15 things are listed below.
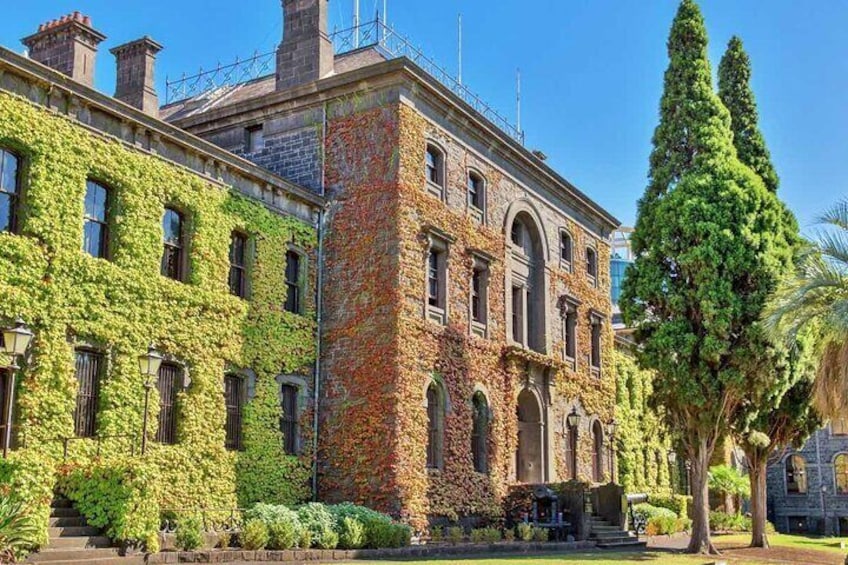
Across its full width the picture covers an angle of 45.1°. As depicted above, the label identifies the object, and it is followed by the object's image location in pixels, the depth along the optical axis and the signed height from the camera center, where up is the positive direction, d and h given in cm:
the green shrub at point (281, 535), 2066 -88
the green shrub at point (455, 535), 2638 -109
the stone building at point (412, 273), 2648 +620
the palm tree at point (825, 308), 2138 +404
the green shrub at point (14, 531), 1594 -67
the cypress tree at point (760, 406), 3195 +300
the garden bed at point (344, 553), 1872 -128
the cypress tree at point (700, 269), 2778 +617
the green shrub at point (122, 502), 1841 -23
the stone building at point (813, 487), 6594 +50
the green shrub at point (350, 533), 2227 -90
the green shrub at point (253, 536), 2011 -88
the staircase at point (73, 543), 1731 -93
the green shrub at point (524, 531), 2873 -107
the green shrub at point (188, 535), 1961 -85
